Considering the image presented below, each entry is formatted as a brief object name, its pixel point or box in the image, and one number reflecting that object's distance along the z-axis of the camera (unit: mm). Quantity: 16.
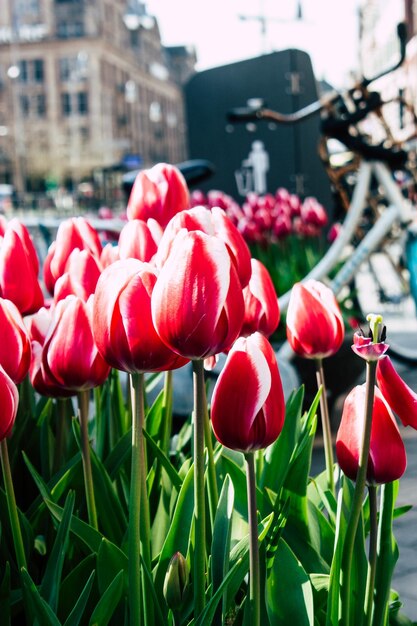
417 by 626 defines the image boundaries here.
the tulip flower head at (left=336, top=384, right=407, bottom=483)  646
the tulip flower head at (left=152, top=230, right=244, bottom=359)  599
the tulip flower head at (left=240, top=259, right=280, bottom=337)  804
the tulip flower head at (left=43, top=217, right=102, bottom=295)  861
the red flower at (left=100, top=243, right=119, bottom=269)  868
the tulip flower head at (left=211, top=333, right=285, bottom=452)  607
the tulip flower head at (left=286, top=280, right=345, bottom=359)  778
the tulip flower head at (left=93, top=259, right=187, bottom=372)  625
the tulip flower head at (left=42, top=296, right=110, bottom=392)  697
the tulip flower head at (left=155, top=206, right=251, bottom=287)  683
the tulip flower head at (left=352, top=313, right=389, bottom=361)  583
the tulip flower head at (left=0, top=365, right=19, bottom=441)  622
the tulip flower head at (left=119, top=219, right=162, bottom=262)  778
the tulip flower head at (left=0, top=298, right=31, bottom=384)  677
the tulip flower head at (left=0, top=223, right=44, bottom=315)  782
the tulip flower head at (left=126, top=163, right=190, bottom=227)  900
